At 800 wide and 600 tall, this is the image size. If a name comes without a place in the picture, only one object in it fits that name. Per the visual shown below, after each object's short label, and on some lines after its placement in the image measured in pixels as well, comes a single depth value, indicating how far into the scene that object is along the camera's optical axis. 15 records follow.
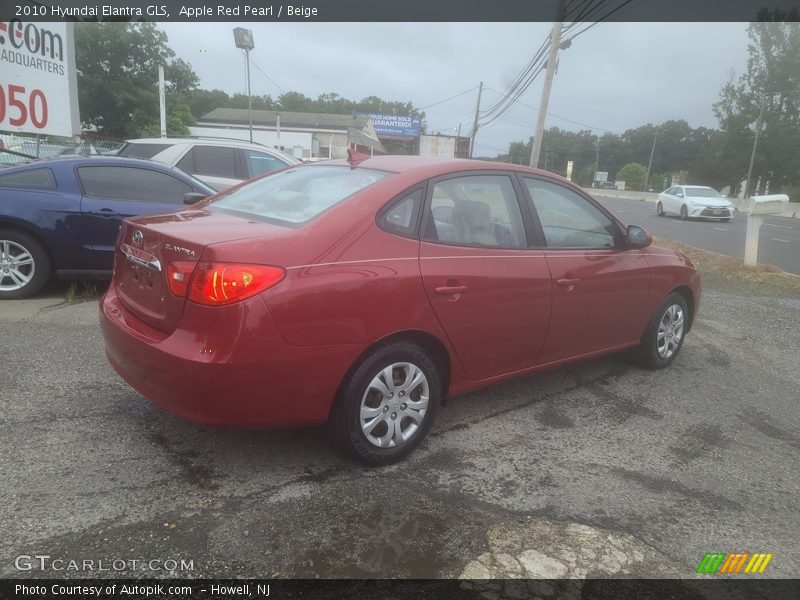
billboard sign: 9.30
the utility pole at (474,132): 43.00
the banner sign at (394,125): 83.38
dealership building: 47.12
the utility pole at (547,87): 19.02
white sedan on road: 23.14
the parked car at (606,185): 75.75
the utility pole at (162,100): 21.44
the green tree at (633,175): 80.25
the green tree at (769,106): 47.53
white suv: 9.57
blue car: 5.44
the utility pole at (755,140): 49.11
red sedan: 2.51
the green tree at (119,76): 41.00
